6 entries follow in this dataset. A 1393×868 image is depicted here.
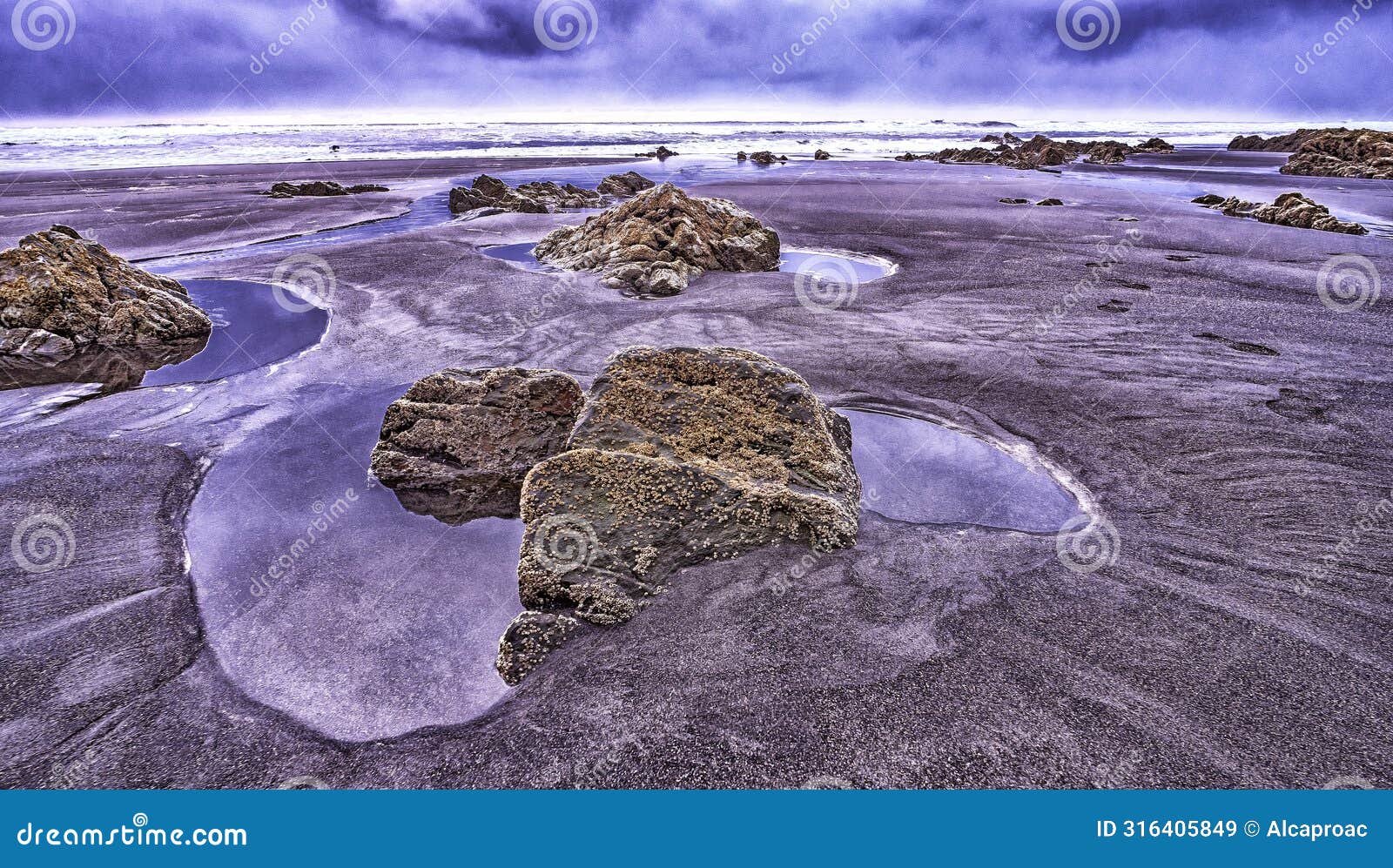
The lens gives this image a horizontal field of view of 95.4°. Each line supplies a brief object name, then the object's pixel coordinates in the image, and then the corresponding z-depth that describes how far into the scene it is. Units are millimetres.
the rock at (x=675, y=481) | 3459
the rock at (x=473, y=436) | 4570
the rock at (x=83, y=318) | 6934
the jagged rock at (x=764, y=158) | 34656
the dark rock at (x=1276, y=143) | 39312
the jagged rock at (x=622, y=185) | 22152
